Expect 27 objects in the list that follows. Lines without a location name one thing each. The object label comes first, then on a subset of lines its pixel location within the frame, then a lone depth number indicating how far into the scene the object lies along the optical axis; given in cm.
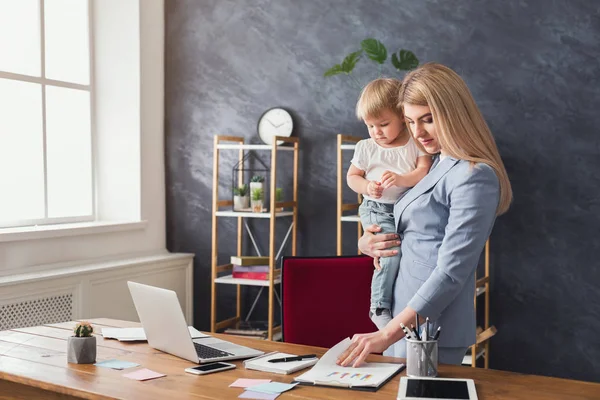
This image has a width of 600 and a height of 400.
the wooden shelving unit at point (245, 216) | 468
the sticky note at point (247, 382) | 208
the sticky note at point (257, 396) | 195
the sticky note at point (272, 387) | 202
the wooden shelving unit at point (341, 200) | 446
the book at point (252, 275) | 484
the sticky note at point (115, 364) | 231
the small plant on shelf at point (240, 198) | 491
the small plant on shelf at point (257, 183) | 484
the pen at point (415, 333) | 209
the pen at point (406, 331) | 208
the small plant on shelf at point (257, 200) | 484
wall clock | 495
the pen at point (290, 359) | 234
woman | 210
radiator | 399
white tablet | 188
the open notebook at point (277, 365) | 222
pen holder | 206
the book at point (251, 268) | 485
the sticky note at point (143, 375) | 218
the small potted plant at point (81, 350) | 237
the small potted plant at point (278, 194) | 482
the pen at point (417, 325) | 210
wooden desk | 200
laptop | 231
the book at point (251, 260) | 484
